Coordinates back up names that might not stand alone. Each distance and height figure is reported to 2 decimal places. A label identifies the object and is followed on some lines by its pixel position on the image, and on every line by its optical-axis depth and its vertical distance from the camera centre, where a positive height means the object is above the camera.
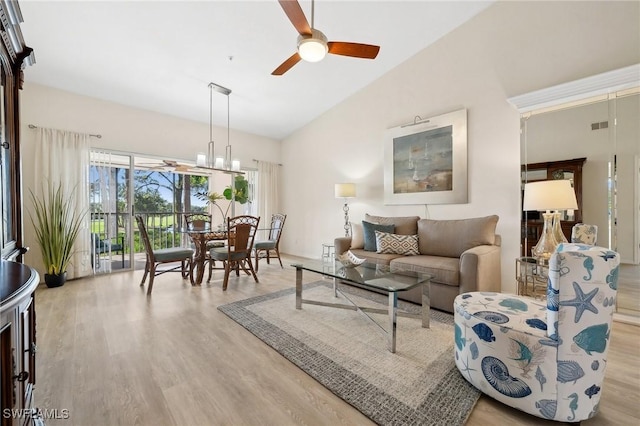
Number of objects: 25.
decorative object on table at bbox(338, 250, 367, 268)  2.87 -0.57
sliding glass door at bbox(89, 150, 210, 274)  4.11 +0.05
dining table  3.64 -0.44
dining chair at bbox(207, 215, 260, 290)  3.50 -0.48
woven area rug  1.39 -1.01
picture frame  3.49 +0.72
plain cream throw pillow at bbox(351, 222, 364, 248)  3.78 -0.35
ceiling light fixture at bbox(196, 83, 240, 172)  3.71 +1.10
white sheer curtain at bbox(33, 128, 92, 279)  3.60 +0.61
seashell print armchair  1.20 -0.66
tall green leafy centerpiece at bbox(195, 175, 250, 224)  5.83 +0.50
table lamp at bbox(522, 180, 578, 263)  2.39 +0.07
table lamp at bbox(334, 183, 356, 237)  4.39 +0.36
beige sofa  2.55 -0.50
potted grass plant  3.47 -0.23
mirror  2.50 +0.45
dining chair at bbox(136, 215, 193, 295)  3.26 -0.55
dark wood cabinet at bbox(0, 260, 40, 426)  0.78 -0.45
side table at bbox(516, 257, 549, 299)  2.63 -0.71
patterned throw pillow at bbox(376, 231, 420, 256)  3.34 -0.42
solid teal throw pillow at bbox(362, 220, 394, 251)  3.61 -0.28
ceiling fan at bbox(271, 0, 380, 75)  1.77 +1.34
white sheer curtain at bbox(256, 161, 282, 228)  5.95 +0.48
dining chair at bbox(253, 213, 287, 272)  4.42 -0.51
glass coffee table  1.92 -0.59
